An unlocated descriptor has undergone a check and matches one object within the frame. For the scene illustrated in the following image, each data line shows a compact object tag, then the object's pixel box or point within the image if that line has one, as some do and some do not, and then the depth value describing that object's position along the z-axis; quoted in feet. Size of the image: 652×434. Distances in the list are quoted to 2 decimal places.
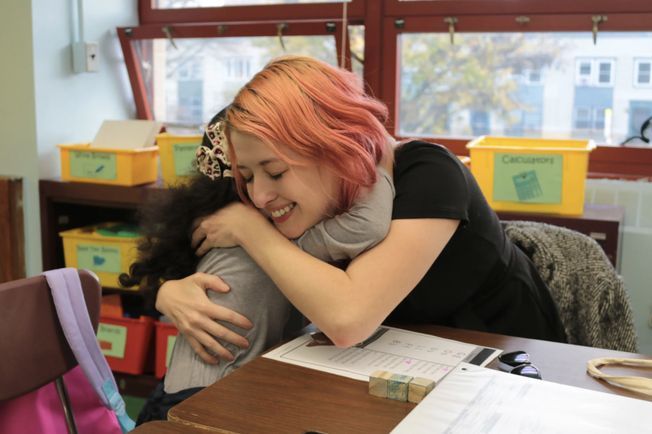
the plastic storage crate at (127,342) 8.23
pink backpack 4.51
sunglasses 3.27
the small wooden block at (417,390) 3.05
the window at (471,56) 7.66
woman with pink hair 3.74
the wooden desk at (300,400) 2.86
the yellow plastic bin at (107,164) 7.91
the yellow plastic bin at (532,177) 6.63
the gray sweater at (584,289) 4.95
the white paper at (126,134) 8.18
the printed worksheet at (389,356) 3.41
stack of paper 2.75
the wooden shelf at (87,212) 7.93
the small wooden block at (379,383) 3.10
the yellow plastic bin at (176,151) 7.77
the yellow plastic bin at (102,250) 8.12
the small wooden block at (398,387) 3.05
